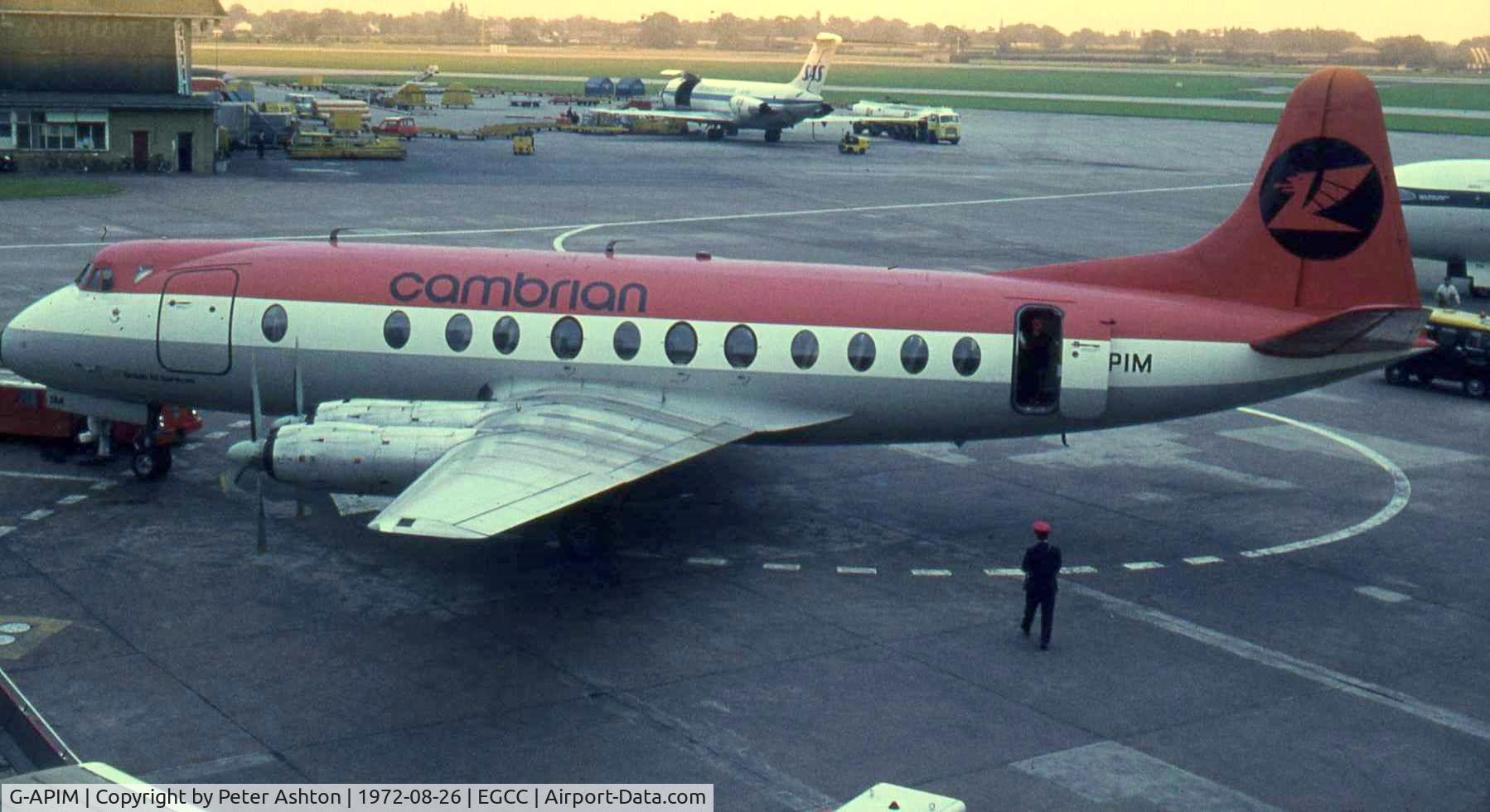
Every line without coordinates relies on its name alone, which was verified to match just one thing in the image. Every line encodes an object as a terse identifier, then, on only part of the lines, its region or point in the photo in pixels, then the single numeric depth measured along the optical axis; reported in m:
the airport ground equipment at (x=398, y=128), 107.50
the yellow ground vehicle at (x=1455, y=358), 38.03
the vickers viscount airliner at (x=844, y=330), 24.83
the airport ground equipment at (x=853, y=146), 108.50
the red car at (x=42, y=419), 28.41
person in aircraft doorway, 25.00
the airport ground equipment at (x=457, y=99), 152.00
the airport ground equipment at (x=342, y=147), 90.31
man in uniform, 20.19
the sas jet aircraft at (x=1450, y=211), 51.47
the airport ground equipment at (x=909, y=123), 121.88
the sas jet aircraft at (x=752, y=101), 115.81
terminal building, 74.50
